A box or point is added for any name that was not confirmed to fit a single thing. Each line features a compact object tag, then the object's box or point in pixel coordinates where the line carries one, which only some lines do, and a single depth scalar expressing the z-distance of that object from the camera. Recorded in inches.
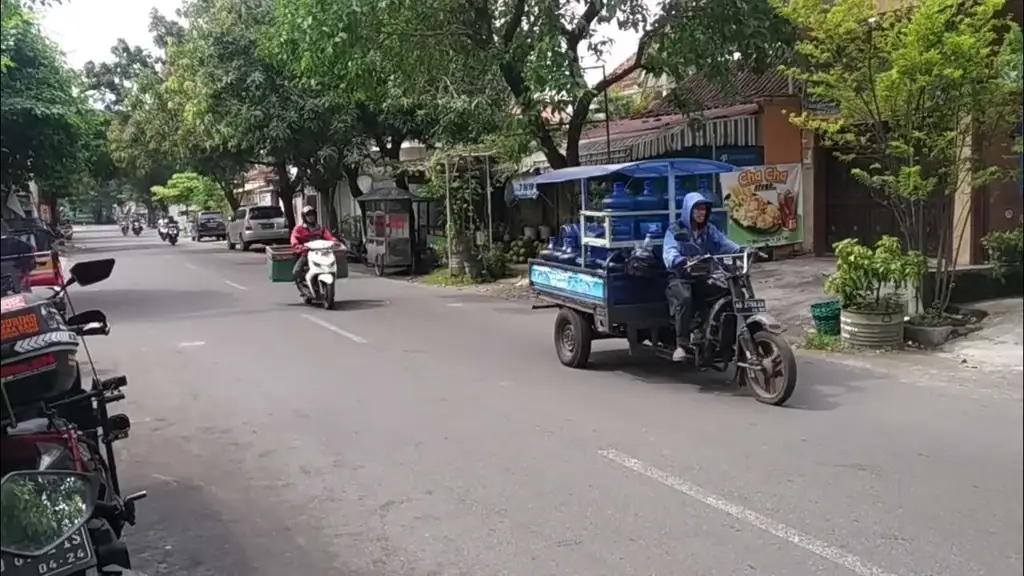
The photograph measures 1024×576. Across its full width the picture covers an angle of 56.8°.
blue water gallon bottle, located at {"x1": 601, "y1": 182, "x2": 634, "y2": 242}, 336.2
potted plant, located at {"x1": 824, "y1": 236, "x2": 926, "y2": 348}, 379.9
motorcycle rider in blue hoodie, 308.2
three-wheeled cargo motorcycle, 294.4
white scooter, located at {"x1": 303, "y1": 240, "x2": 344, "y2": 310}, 558.3
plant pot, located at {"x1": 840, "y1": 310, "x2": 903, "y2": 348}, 378.9
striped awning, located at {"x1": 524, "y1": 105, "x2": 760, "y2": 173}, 695.7
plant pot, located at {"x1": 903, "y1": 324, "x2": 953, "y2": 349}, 378.9
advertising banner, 703.1
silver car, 1208.2
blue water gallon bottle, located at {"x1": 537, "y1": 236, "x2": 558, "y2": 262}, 379.1
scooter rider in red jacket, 573.9
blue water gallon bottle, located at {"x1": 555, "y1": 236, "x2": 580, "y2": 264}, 365.1
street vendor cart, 844.0
